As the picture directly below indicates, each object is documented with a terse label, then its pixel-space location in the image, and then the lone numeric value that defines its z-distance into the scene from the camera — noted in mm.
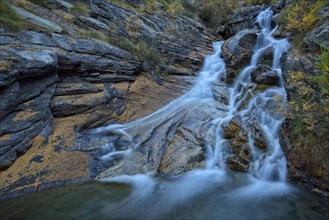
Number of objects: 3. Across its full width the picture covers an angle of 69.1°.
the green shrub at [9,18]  7371
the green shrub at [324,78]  5809
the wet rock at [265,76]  9570
